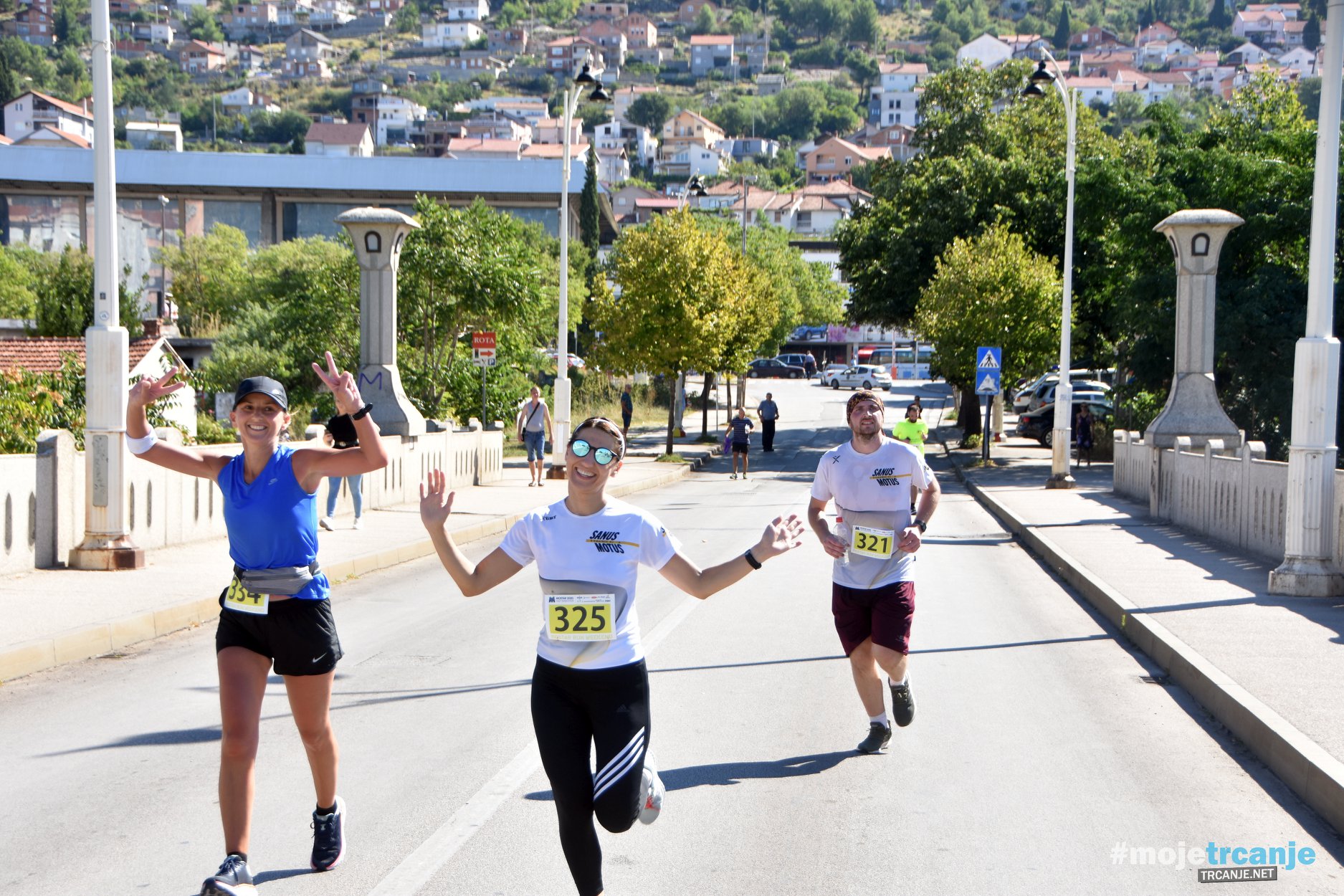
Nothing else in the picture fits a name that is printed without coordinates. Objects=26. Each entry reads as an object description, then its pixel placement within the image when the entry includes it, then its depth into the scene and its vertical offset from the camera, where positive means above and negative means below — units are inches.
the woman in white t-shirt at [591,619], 179.9 -33.4
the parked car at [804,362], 3782.0 +37.9
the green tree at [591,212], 3324.3 +404.5
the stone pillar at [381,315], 902.4 +36.4
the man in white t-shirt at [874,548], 282.8 -35.6
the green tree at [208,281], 2448.3 +159.9
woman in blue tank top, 196.7 -32.3
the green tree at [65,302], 1705.2 +80.0
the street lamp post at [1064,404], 1128.2 -20.8
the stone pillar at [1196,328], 916.0 +36.6
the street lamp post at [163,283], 2352.4 +173.6
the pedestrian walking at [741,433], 1304.1 -56.3
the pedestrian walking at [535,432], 1039.6 -46.1
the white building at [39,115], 6200.8 +1161.2
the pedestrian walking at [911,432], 549.0 -22.4
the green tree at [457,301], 1355.8 +70.8
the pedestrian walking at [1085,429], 1487.5 -54.9
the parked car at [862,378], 3002.0 -2.7
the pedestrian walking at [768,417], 1711.4 -53.1
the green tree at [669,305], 1615.4 +82.3
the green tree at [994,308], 1476.4 +77.3
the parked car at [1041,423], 1768.7 -58.6
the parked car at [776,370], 3690.9 +14.0
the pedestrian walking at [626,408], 1732.3 -44.6
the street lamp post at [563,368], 1116.5 +3.7
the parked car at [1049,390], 1918.1 -16.2
